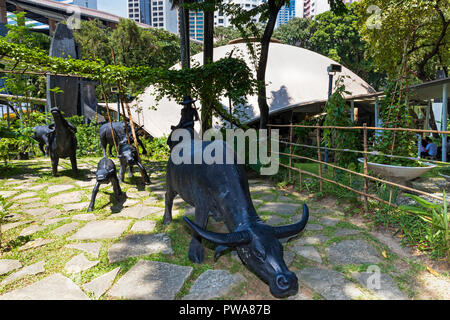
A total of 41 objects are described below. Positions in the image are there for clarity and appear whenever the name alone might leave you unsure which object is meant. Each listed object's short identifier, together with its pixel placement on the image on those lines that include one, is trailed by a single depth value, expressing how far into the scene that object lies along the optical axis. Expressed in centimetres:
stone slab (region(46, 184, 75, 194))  603
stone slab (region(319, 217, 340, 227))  419
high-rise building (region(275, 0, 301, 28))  14196
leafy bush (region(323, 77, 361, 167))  567
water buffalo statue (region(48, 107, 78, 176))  644
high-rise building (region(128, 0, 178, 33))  10412
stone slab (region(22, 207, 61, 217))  475
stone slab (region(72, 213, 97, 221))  449
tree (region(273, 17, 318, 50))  3366
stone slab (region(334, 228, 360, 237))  381
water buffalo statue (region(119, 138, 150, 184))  602
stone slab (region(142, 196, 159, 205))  539
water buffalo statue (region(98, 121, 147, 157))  725
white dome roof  1248
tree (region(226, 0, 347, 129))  735
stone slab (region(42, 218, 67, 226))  432
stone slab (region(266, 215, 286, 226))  421
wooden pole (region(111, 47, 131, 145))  636
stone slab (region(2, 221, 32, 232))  411
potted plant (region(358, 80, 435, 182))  466
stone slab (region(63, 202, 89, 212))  498
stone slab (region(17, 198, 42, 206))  534
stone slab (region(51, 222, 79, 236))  394
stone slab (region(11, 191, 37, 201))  561
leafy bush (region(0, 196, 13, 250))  368
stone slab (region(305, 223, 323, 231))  403
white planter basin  429
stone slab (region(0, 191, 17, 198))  573
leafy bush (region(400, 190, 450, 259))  302
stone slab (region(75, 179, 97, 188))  650
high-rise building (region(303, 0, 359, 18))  9571
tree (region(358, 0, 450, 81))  1188
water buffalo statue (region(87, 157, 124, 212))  485
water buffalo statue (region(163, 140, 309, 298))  210
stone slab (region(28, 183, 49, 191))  617
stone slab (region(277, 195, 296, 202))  545
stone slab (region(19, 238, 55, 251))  352
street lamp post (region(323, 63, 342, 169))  883
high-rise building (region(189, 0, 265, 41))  9278
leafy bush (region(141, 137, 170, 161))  1124
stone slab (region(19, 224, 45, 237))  392
